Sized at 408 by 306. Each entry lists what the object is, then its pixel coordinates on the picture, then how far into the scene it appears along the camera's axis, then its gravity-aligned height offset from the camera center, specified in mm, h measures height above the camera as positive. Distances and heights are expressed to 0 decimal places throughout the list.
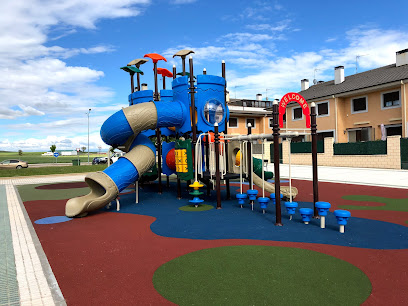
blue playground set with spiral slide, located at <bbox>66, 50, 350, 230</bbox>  9000 +220
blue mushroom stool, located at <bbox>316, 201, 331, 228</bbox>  6604 -1338
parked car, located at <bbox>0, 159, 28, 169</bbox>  35125 -1101
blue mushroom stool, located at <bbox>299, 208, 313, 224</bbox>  7008 -1551
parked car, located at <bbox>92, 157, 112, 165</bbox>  46688 -1352
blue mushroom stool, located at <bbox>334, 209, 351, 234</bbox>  6230 -1470
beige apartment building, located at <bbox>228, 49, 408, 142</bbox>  24516 +3545
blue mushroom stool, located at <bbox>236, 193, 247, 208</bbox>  8945 -1462
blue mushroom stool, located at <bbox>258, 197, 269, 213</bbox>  8055 -1432
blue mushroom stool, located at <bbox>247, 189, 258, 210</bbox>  8820 -1332
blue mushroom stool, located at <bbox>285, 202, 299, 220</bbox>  7332 -1447
